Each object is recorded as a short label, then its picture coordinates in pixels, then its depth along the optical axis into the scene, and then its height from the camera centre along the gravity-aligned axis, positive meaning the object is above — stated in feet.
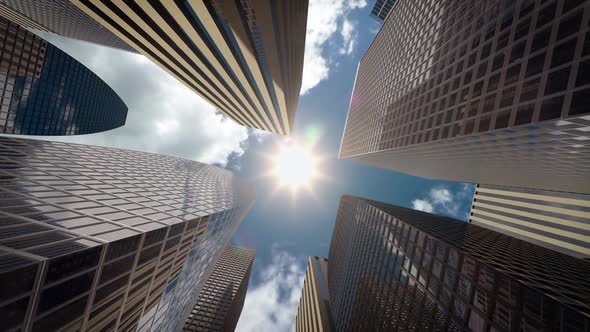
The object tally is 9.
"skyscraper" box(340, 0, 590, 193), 76.89 +51.63
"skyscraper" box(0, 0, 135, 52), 285.02 +129.82
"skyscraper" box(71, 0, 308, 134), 90.07 +49.15
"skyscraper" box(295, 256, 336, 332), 238.48 -159.92
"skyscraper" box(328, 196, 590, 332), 51.11 -21.76
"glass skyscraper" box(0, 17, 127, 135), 233.35 +32.89
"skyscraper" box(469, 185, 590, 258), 211.61 +3.63
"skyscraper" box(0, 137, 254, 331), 31.73 -20.15
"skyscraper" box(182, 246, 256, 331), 315.58 -222.09
